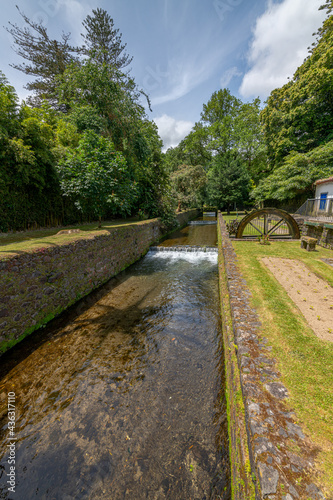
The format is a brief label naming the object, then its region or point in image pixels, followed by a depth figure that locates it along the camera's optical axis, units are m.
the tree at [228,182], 28.95
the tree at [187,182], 29.38
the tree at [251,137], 30.25
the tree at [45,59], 18.06
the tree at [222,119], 32.84
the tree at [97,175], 8.55
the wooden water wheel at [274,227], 11.47
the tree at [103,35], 18.66
